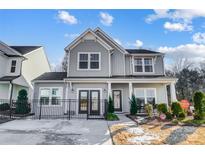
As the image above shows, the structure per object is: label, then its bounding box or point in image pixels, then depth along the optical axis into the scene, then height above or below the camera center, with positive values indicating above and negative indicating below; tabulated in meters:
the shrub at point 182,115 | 10.54 -1.00
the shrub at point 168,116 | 10.30 -1.04
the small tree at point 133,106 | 12.78 -0.53
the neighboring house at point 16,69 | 16.68 +3.32
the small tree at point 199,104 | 9.73 -0.30
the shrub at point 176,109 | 10.68 -0.64
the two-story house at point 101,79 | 13.46 +1.57
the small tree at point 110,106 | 12.69 -0.52
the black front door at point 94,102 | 13.43 -0.23
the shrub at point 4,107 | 14.63 -0.64
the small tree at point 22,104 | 13.39 -0.36
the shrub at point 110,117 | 10.57 -1.13
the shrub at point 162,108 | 10.65 -0.58
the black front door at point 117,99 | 14.36 +0.01
